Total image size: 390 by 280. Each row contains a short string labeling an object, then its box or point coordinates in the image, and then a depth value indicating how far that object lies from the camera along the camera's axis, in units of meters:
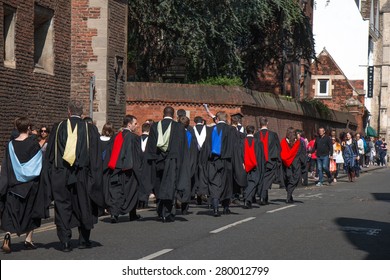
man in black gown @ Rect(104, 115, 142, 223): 17.02
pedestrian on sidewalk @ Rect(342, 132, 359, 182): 34.72
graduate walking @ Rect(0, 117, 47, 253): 12.28
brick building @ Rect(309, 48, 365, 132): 67.25
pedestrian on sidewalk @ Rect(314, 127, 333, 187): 32.03
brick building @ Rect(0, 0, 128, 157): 22.14
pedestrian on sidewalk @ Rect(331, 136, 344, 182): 34.62
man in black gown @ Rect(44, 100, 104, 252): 12.32
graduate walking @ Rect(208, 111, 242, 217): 18.12
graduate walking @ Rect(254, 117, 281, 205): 21.27
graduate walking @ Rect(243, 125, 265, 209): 20.03
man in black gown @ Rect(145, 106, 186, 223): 16.83
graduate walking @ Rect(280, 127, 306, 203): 22.17
